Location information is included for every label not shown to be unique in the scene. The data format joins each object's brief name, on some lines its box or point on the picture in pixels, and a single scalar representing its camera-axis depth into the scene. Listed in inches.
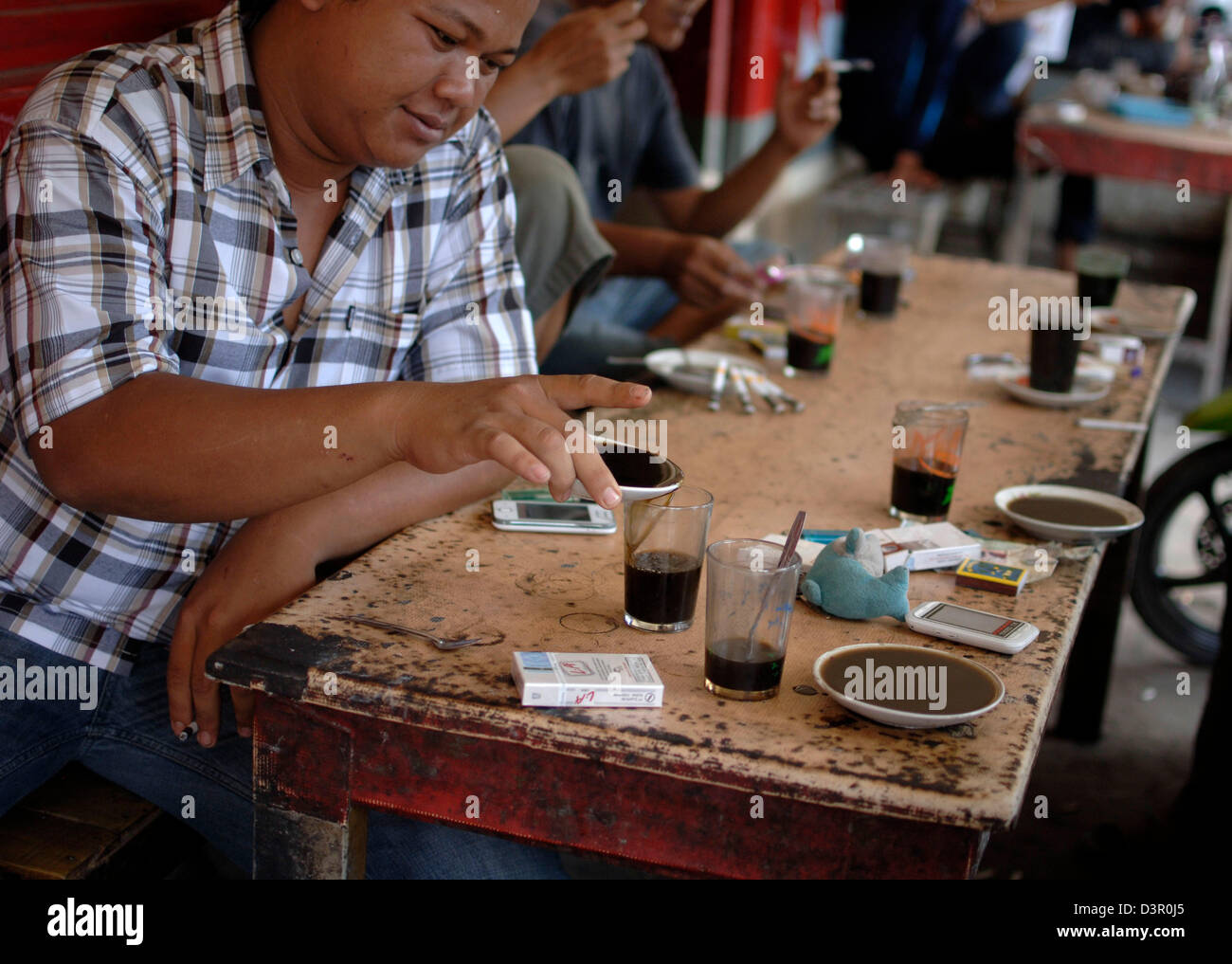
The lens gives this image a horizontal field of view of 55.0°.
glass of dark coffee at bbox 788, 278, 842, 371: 84.6
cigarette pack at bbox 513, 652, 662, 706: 42.1
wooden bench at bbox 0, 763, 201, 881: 52.5
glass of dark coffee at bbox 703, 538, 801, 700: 43.4
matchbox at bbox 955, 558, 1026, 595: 53.7
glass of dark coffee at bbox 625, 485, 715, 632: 47.8
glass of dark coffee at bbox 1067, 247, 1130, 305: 103.5
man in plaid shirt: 47.4
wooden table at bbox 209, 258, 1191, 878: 39.9
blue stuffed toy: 50.4
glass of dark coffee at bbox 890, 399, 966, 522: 61.5
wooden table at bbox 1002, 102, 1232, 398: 193.5
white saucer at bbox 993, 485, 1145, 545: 58.8
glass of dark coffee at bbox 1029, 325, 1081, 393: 80.9
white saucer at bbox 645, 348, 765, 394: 79.7
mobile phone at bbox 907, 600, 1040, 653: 48.6
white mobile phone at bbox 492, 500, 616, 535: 58.6
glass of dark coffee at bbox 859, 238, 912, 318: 101.0
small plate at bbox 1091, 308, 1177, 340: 98.3
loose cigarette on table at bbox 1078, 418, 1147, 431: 77.8
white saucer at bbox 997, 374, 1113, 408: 81.4
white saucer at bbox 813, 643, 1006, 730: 41.9
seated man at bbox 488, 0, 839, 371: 96.1
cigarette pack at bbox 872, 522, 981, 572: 55.9
